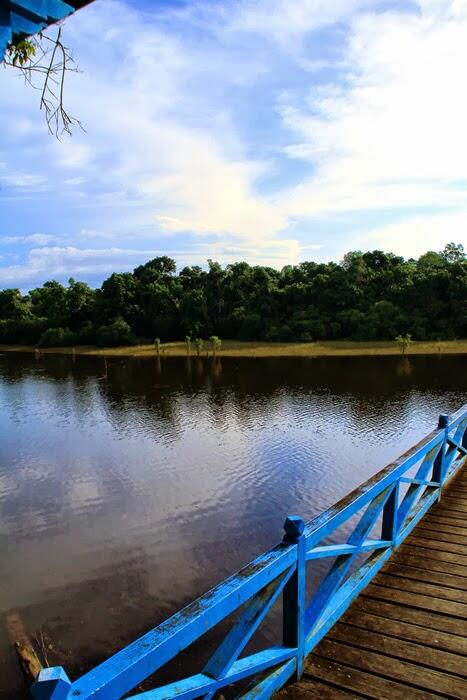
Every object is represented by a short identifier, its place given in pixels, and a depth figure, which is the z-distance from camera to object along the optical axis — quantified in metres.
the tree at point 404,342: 48.83
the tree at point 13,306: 78.12
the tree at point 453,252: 66.81
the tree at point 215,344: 55.66
